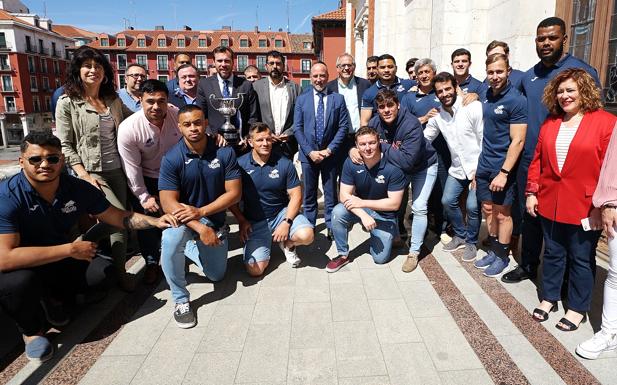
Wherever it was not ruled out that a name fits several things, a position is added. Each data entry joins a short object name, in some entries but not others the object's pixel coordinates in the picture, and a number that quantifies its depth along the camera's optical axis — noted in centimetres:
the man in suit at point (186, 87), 496
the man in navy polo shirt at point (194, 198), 335
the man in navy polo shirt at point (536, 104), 344
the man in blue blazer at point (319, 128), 484
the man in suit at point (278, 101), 500
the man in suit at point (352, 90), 543
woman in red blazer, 275
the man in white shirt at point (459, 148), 407
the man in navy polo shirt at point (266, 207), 409
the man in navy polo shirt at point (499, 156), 363
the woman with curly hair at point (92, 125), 360
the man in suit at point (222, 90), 478
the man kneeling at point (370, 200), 415
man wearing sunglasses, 276
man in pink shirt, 364
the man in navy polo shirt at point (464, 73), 468
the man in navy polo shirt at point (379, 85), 520
